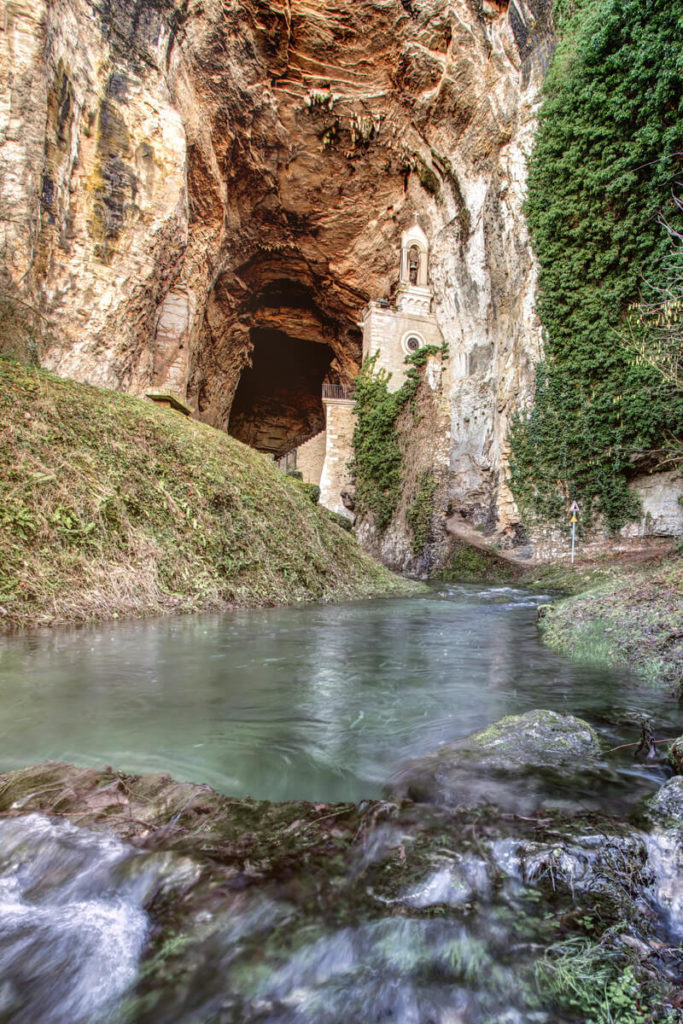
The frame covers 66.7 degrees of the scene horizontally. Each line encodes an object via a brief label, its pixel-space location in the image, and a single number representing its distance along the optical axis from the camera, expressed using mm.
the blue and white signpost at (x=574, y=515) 12887
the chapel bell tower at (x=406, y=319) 21922
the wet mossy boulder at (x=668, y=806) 1485
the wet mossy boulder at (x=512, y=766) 1674
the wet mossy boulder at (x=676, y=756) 1831
